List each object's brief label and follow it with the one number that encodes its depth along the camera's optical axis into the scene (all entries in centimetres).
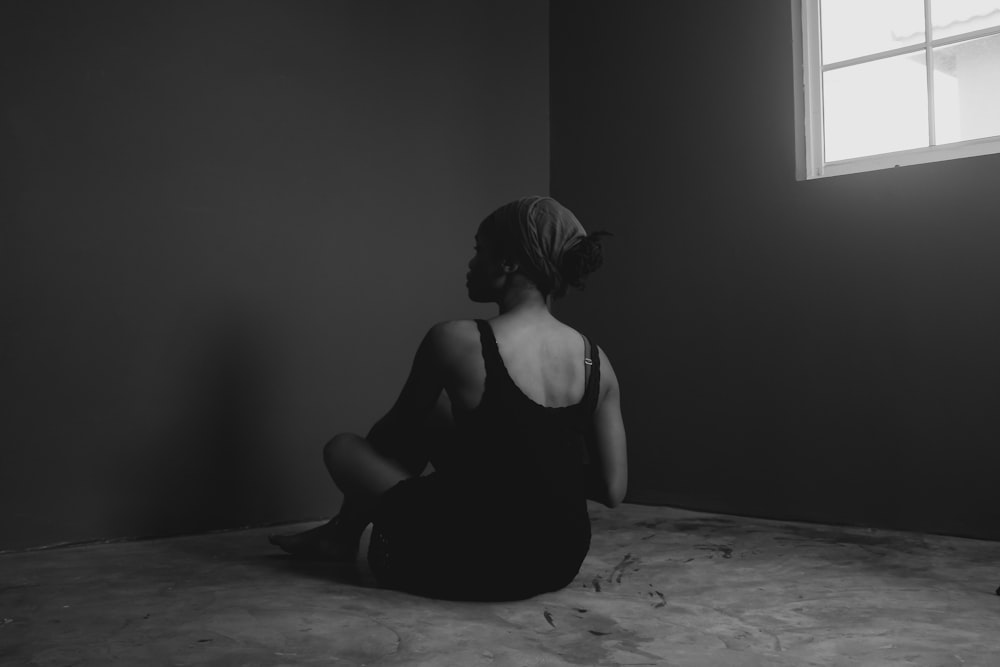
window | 279
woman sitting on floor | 181
